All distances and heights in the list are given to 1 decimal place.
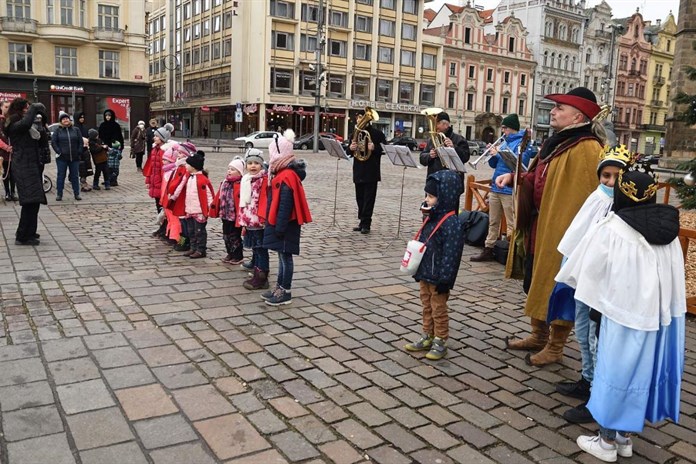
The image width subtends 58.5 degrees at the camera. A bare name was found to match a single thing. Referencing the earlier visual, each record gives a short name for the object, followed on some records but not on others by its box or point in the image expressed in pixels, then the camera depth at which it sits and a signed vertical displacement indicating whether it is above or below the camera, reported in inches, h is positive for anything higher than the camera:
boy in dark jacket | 177.2 -30.3
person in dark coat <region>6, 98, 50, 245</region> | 313.9 -19.9
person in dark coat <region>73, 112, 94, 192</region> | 549.3 -31.9
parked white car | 1570.6 -14.3
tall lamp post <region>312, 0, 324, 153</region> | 1479.1 +116.8
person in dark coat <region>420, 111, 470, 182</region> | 339.0 -1.6
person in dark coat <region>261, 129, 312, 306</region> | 225.6 -27.8
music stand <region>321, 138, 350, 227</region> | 417.4 -7.9
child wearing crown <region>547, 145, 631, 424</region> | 147.2 -21.1
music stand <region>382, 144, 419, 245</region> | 389.9 -10.3
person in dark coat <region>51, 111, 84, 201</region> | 482.3 -18.3
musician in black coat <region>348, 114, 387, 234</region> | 392.8 -24.3
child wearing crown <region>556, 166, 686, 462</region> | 123.7 -32.0
